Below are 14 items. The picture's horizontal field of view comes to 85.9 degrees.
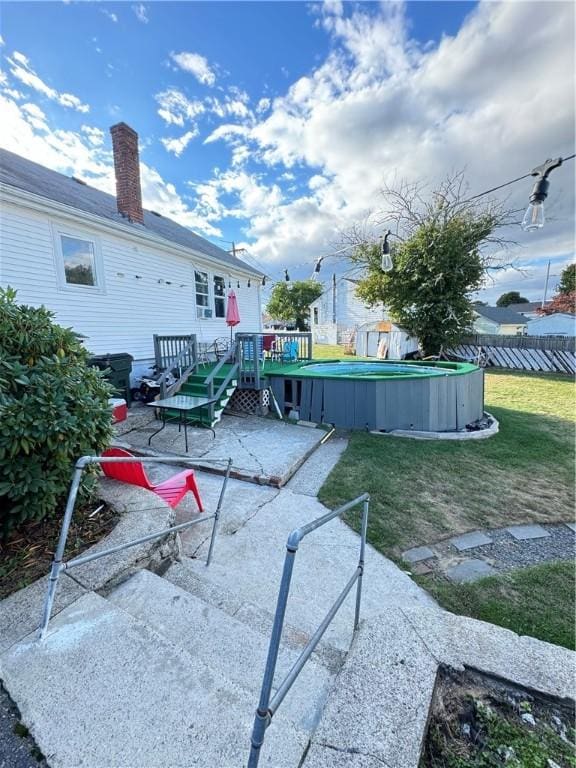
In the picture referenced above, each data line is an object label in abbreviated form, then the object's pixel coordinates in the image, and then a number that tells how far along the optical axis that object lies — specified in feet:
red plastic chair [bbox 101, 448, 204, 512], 10.08
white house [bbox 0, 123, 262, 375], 20.57
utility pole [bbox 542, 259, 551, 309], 138.35
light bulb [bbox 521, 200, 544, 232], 14.85
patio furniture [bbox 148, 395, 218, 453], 18.08
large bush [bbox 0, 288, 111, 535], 6.21
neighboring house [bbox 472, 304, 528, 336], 110.73
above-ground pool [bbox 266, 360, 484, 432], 21.07
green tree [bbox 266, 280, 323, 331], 120.47
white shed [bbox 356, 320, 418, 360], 56.65
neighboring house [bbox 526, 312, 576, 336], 85.51
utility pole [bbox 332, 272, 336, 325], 92.71
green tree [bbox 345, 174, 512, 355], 48.24
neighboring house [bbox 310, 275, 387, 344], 88.53
